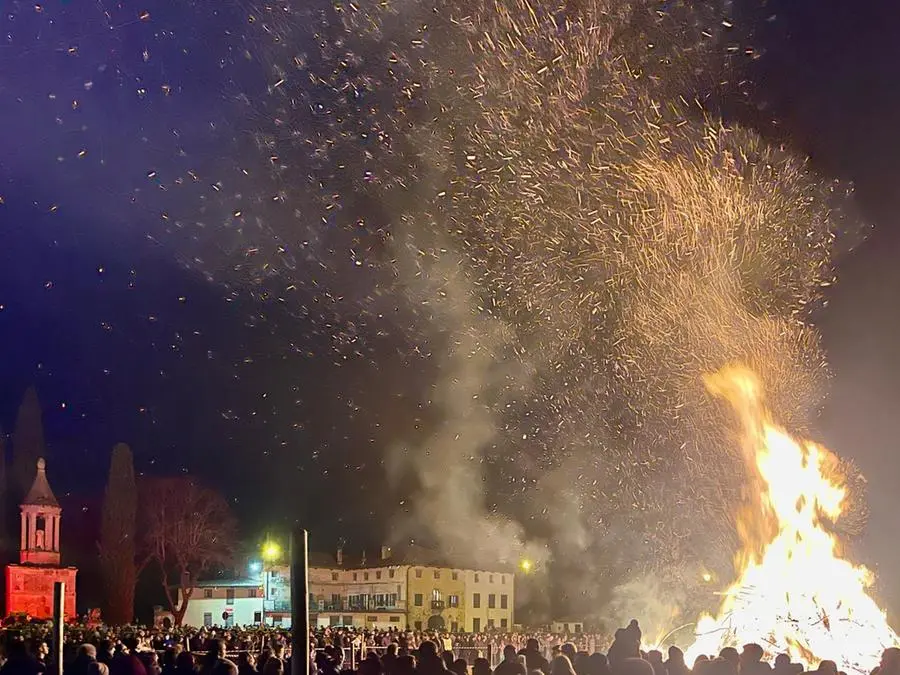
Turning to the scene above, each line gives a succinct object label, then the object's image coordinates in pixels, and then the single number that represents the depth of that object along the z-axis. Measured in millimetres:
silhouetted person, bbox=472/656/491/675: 13734
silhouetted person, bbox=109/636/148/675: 10406
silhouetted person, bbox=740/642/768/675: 11445
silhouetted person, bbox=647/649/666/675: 12409
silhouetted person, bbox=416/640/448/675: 10602
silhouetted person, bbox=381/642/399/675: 11197
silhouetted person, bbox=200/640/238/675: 10273
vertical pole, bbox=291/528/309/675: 6145
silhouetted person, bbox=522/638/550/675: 12469
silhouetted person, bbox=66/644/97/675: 10738
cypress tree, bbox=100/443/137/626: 73250
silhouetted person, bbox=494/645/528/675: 10141
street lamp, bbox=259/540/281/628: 78325
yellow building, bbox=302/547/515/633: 82688
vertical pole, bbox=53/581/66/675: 10312
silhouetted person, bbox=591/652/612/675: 11672
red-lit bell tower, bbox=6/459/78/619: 84312
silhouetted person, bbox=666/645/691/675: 12334
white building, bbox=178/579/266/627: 81312
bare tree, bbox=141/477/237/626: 73494
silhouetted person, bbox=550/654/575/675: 10529
